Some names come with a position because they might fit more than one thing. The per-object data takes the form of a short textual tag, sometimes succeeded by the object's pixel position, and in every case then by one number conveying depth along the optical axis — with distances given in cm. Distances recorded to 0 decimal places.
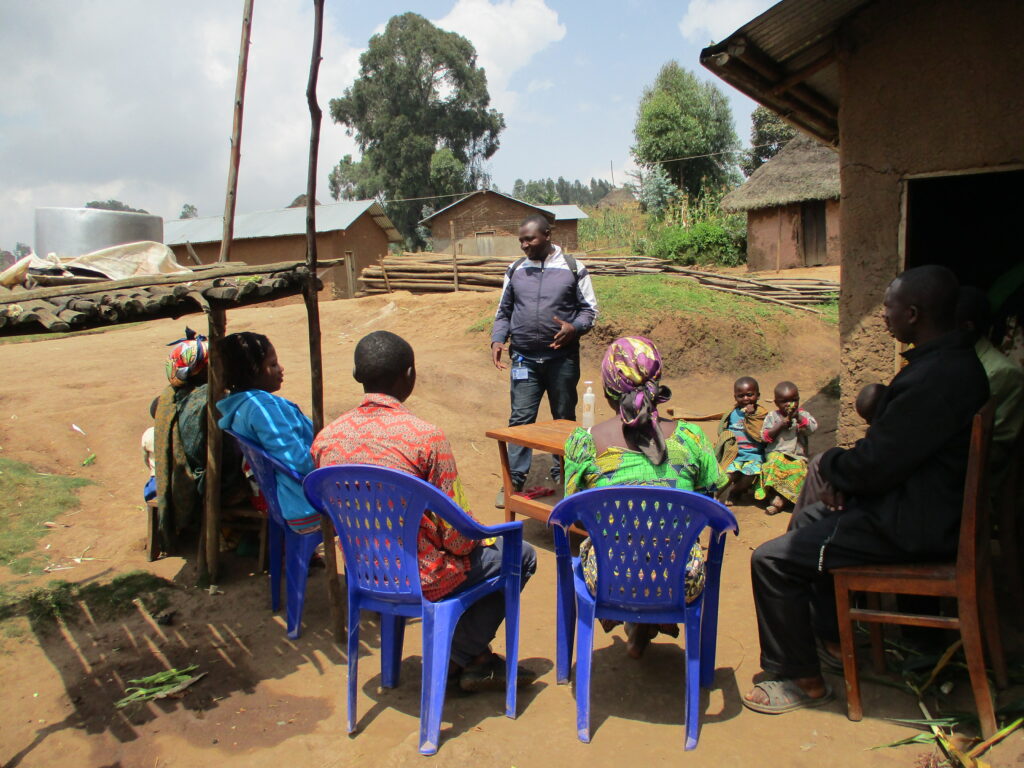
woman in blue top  336
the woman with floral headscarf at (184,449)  391
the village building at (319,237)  2380
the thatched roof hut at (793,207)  1927
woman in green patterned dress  267
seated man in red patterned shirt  262
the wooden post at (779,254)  2011
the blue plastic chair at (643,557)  243
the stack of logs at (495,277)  1453
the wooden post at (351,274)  2261
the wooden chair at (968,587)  236
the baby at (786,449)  497
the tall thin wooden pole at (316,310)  330
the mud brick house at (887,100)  408
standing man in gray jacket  510
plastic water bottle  447
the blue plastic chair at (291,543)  337
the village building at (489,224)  2809
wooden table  427
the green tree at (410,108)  4034
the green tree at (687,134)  2936
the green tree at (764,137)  3075
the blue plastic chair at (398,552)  249
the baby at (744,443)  520
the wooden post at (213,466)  362
